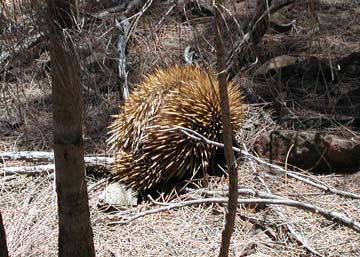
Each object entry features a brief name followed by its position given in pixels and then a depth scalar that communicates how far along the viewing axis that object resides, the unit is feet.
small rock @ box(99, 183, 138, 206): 17.39
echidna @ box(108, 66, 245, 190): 17.99
